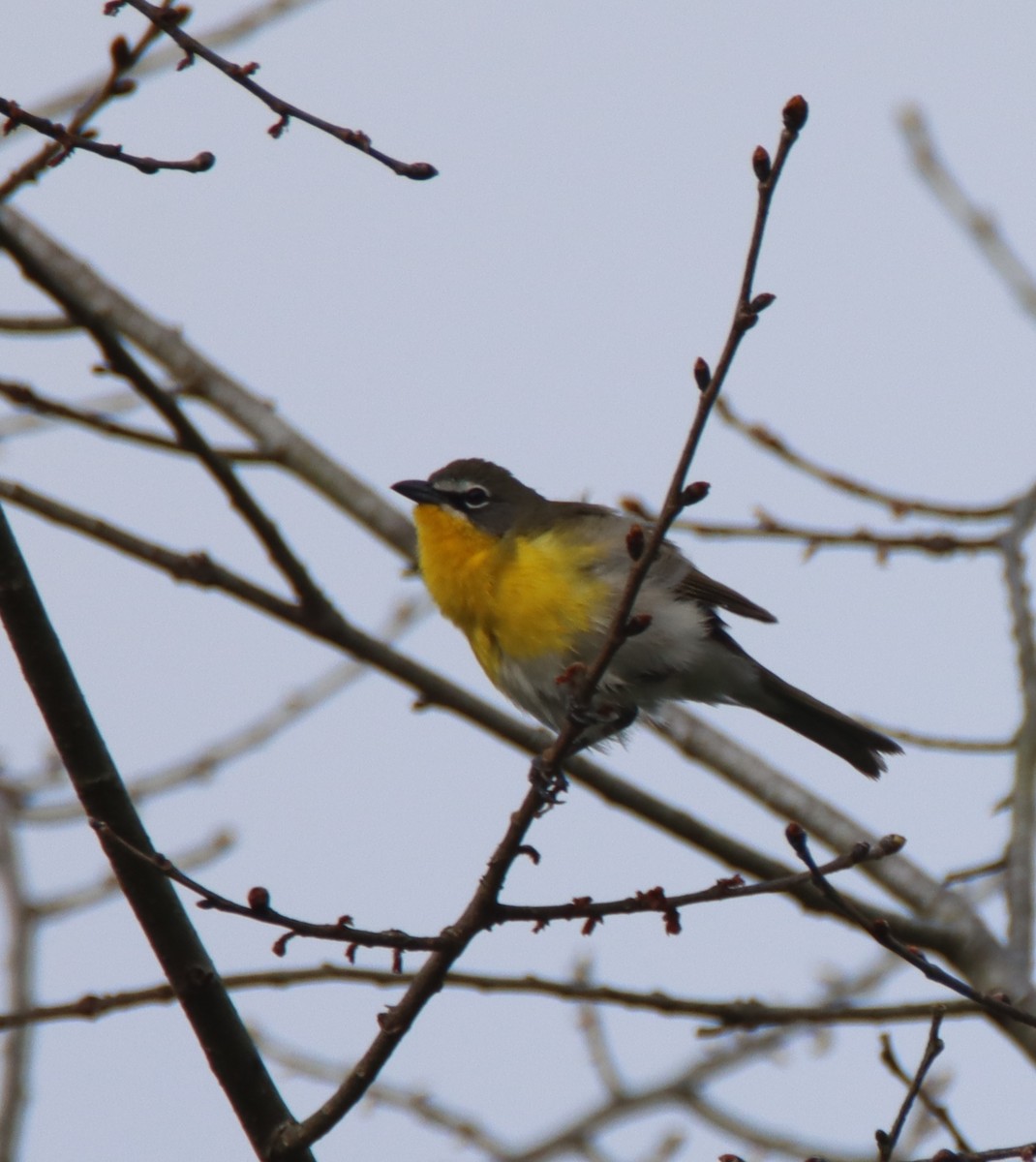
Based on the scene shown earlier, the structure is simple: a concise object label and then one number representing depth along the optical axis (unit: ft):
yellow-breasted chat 44.50
